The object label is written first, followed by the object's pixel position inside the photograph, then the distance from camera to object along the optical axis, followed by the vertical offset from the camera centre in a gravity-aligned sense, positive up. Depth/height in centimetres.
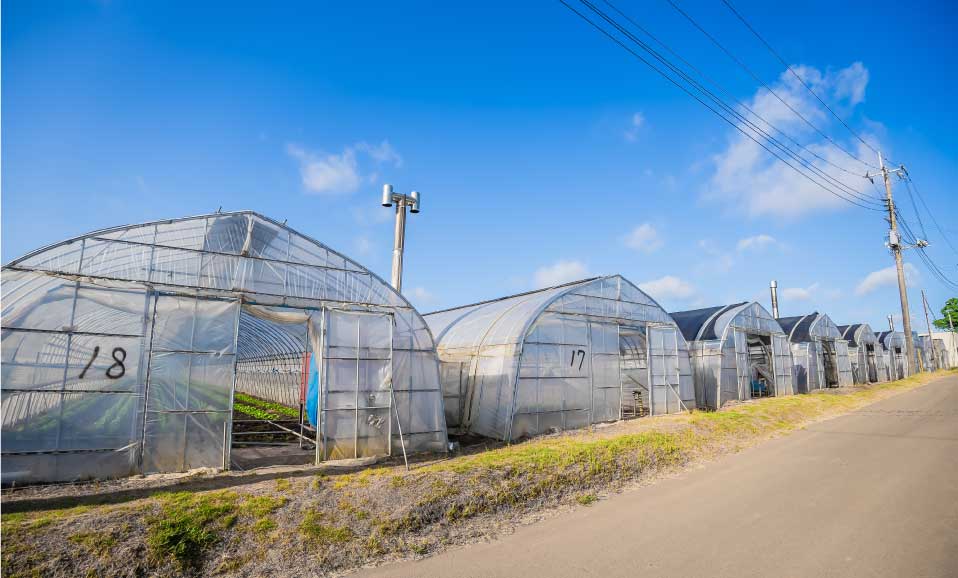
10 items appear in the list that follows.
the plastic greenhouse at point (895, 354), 4625 +19
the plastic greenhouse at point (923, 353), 5793 +40
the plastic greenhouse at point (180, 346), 950 +5
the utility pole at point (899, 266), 3747 +704
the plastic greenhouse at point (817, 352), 3173 +19
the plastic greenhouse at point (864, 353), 3931 +21
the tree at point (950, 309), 7756 +754
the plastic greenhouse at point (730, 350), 2377 +20
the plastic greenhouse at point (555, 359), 1570 -26
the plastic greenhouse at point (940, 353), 6938 +49
